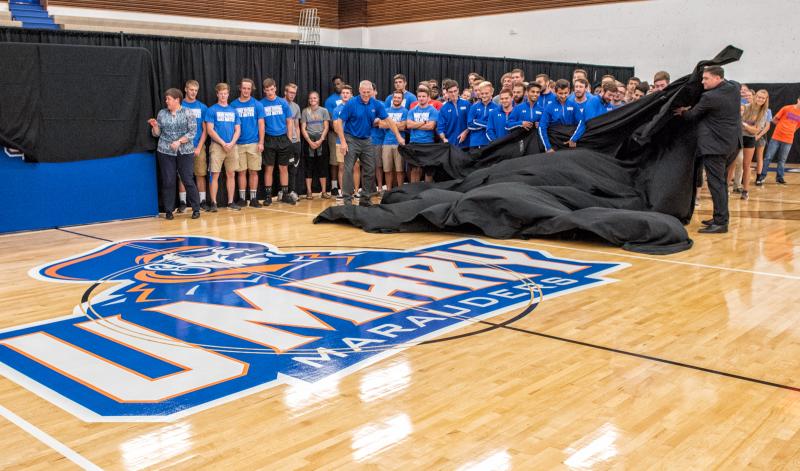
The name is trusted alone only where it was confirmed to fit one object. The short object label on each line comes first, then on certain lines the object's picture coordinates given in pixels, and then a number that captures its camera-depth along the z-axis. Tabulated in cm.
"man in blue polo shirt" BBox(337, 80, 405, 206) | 1078
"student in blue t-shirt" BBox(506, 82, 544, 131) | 1045
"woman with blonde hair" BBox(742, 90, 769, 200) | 1178
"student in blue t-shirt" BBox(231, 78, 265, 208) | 1075
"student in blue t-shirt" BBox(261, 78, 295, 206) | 1109
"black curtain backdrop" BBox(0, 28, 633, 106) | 1031
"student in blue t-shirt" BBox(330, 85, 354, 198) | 1169
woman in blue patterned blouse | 995
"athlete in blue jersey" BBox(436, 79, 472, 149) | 1129
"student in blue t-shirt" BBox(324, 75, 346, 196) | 1212
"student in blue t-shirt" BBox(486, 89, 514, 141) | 1060
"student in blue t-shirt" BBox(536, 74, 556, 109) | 1052
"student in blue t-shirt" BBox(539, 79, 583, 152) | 1036
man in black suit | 835
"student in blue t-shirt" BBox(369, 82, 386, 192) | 1155
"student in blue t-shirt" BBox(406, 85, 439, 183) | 1134
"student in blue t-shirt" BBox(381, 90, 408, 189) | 1163
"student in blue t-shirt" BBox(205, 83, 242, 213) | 1041
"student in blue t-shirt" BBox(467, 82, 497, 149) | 1098
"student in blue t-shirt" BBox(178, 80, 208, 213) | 1022
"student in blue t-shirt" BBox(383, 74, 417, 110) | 1129
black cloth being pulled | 794
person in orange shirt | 1362
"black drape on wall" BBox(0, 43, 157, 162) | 900
